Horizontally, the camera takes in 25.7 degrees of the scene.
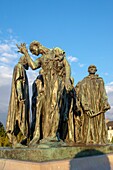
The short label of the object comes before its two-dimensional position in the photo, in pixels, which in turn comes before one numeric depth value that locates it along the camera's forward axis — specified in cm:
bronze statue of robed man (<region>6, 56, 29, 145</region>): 739
